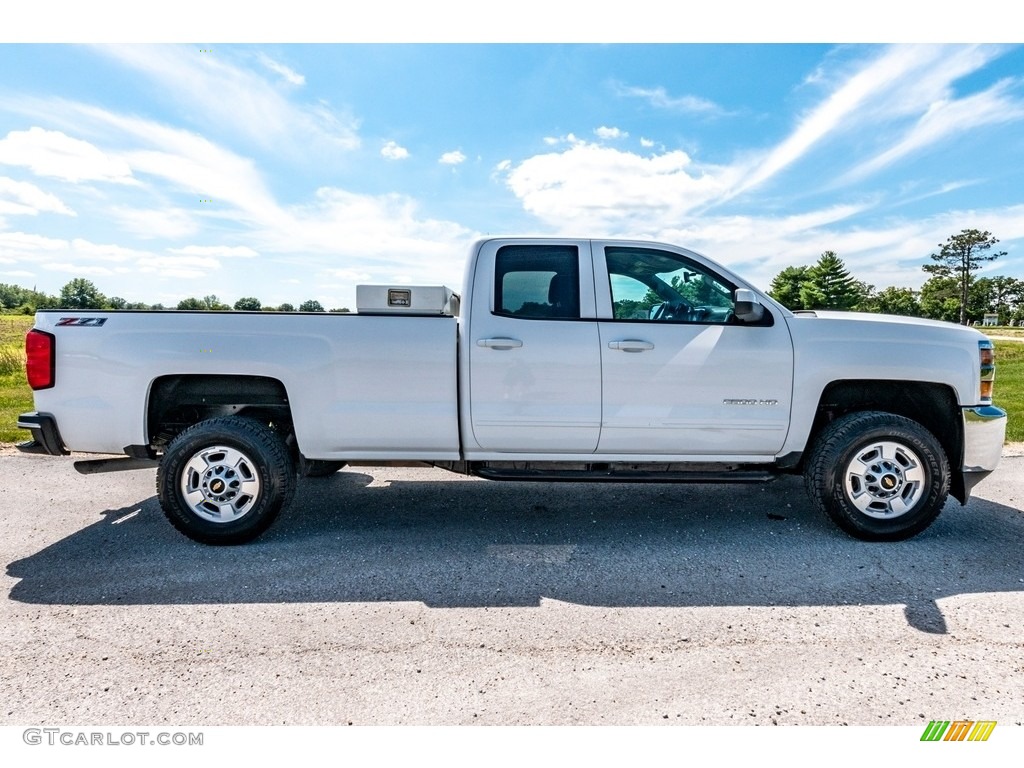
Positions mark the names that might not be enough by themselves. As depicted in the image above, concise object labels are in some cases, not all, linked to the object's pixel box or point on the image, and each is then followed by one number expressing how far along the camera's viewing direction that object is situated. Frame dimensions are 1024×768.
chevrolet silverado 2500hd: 3.79
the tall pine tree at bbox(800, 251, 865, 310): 80.50
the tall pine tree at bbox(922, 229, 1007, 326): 93.12
